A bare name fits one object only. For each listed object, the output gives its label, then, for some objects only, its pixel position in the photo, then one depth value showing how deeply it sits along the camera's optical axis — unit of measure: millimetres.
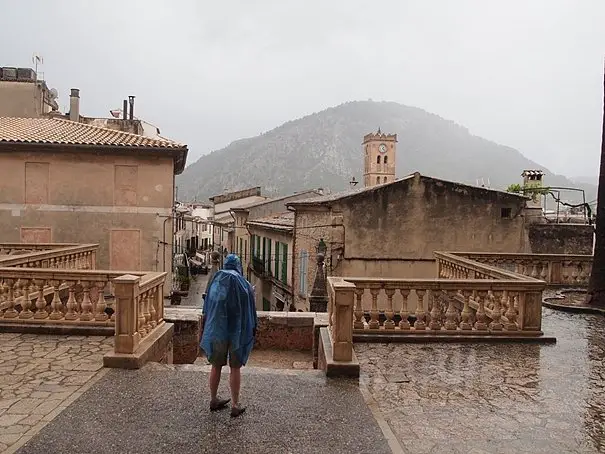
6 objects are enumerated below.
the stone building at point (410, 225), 17781
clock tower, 63844
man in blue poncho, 5055
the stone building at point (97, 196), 18812
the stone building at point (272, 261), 23734
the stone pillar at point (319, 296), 13648
